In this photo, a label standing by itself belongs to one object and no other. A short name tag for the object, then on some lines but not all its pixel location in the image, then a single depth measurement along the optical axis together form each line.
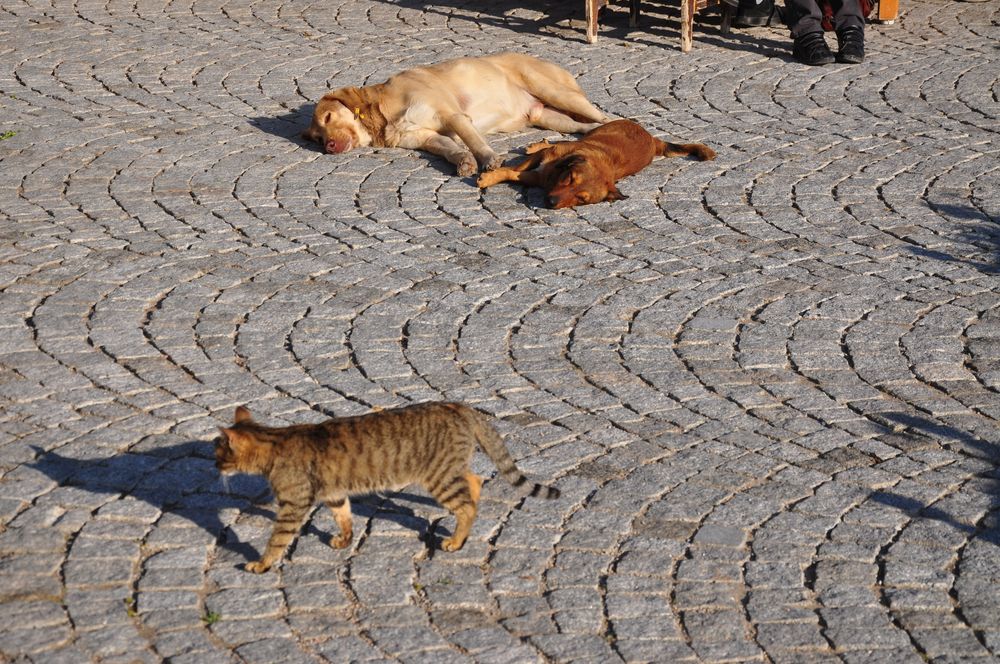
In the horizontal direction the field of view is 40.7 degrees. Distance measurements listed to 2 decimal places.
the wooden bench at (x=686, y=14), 13.84
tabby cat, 5.55
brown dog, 9.88
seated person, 13.54
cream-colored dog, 11.00
